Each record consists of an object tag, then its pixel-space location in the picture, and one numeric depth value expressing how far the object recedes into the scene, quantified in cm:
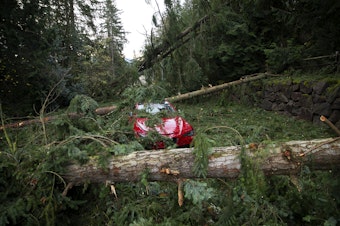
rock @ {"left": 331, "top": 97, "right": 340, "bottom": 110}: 616
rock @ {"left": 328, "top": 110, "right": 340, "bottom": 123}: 618
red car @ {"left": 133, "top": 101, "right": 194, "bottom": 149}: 396
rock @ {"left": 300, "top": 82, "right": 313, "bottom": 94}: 741
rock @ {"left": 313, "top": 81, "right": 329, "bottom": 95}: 671
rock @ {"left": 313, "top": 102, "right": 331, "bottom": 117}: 648
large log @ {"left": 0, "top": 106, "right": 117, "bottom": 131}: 385
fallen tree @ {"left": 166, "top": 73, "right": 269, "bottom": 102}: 988
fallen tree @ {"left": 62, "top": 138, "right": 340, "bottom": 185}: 231
